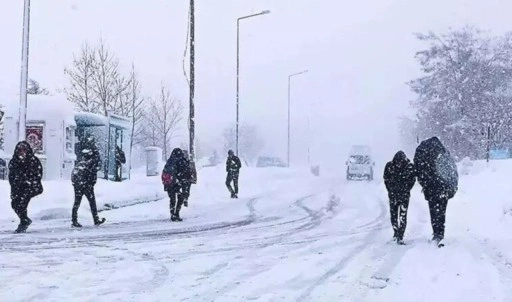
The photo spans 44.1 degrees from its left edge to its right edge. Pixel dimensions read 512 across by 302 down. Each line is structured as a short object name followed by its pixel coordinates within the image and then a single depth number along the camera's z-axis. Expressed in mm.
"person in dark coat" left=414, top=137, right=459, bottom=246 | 10328
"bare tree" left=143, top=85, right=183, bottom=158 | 63969
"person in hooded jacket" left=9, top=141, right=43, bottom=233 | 11805
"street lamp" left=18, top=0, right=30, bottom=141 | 17562
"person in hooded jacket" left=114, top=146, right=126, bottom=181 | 27719
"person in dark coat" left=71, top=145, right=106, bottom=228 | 12703
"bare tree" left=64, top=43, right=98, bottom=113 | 46344
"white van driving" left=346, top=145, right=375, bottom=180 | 43406
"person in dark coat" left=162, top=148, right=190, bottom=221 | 14398
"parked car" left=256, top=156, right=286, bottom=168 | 59875
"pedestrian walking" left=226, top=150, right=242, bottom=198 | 22609
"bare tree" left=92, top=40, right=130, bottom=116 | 46312
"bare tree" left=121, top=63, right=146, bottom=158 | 50000
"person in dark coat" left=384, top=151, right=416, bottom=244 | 10641
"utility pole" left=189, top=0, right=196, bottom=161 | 23859
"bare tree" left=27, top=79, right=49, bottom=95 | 57688
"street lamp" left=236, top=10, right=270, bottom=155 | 33538
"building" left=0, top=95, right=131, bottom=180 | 25156
